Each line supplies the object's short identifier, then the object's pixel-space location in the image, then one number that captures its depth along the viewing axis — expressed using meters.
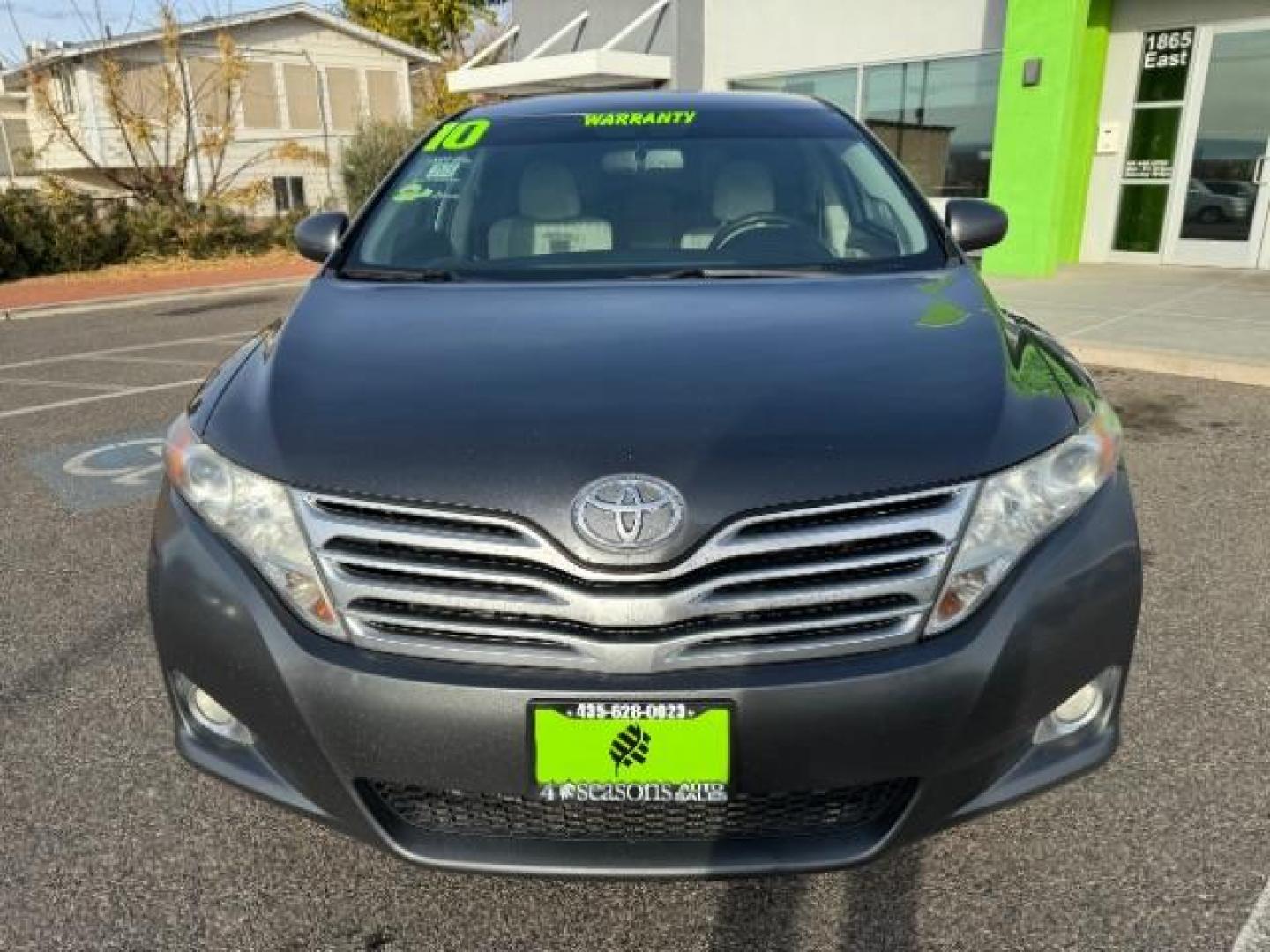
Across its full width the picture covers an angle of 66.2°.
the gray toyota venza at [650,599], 1.52
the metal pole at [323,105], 29.22
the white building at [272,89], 25.70
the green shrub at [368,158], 19.64
